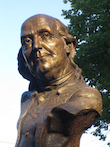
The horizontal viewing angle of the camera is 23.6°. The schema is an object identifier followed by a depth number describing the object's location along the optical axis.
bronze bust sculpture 3.04
